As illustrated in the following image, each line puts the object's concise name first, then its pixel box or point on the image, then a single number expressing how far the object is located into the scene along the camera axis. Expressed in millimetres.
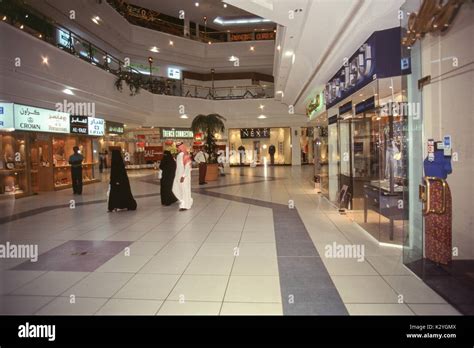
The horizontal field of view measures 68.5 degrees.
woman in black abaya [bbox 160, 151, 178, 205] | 9391
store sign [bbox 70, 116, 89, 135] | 14630
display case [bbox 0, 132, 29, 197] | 11391
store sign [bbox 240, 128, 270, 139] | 26812
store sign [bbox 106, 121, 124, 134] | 18578
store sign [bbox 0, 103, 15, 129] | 10859
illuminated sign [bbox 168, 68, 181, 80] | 27109
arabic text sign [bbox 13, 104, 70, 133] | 11531
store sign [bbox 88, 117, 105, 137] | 15836
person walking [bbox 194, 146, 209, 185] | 15102
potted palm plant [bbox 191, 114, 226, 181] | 16469
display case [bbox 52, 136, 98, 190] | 14156
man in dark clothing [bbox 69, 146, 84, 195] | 12586
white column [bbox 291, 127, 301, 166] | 25962
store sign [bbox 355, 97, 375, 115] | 6195
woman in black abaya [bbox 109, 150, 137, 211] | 8492
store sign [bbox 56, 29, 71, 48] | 11766
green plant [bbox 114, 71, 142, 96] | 15966
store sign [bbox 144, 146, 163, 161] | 27891
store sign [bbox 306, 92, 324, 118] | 11747
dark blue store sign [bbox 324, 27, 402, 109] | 5594
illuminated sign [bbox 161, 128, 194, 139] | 24422
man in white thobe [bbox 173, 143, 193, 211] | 8547
